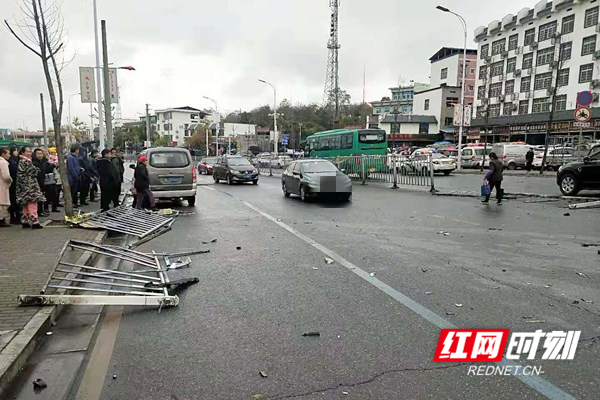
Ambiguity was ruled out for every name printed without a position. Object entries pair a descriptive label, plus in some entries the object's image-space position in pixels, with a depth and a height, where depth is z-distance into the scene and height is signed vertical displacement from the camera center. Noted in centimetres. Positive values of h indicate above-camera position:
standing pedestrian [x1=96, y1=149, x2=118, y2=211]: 1220 -107
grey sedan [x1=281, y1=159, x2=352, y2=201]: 1551 -141
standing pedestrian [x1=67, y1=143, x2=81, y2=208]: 1293 -87
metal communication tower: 7756 +1475
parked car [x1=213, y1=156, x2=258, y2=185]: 2489 -173
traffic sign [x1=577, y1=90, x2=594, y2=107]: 1802 +172
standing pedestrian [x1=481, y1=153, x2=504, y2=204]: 1455 -114
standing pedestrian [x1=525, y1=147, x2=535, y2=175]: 3148 -123
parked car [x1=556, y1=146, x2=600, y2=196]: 1482 -112
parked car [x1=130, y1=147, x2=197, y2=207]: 1426 -107
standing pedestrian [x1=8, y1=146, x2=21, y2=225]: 1030 -137
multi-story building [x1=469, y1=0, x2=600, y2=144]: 4506 +834
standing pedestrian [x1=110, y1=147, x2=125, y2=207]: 1309 -87
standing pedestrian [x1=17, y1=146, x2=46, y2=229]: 945 -113
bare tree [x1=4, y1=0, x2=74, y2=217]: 952 +143
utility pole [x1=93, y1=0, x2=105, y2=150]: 1959 +280
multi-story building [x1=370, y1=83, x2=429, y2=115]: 10288 +940
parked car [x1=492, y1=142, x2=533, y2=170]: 3531 -106
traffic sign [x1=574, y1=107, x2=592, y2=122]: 1861 +115
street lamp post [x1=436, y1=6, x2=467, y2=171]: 3289 +174
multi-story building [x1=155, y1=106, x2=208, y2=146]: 11006 +438
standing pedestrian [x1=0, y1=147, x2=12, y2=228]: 942 -90
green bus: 2450 -37
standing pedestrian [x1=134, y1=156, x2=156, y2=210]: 1252 -131
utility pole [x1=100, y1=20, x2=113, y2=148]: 1864 +235
